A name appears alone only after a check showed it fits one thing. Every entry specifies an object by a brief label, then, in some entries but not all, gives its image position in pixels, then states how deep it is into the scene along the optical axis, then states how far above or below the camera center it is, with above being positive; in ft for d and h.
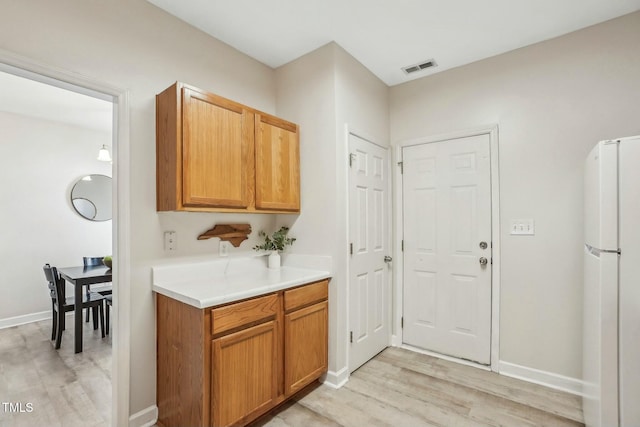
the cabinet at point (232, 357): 5.42 -2.88
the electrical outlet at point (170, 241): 6.81 -0.65
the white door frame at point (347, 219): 8.23 -0.21
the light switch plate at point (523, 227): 8.17 -0.44
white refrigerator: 4.72 -1.16
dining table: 9.96 -2.30
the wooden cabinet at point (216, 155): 6.17 +1.27
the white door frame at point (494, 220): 8.60 -0.26
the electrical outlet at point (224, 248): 7.94 -0.94
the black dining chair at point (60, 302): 10.55 -3.21
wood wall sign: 7.66 -0.55
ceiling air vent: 9.18 +4.43
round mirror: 14.88 +0.75
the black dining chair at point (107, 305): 11.21 -3.45
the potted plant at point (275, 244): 8.61 -0.93
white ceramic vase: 8.59 -1.38
